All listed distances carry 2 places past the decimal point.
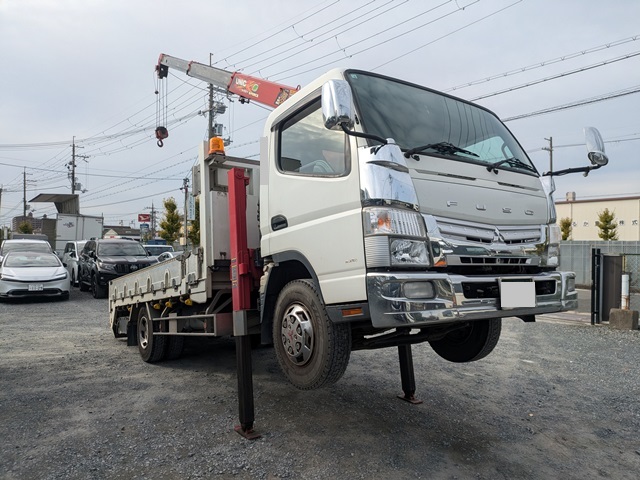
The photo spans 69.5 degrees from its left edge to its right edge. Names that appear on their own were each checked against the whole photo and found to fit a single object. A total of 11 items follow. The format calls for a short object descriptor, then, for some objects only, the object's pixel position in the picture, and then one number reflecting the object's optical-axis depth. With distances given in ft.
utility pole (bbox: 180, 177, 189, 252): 113.39
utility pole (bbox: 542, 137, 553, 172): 114.99
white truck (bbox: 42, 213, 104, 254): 66.33
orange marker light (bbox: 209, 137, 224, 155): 13.76
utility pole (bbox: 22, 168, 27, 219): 190.19
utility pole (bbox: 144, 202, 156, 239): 238.07
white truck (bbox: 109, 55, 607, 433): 8.72
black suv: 42.34
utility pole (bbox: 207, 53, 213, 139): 82.61
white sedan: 38.58
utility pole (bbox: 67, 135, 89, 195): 146.72
